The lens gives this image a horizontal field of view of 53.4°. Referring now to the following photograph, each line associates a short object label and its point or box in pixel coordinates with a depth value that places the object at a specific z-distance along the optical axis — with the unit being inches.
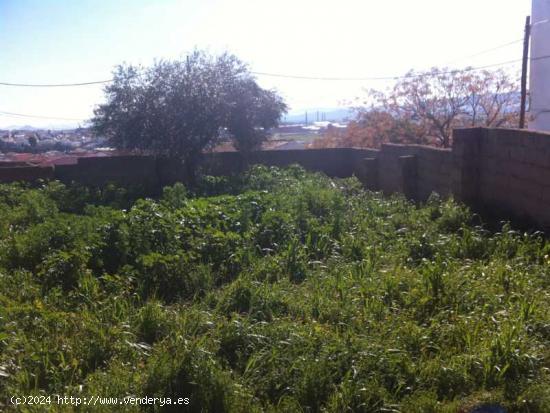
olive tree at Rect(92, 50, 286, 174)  561.9
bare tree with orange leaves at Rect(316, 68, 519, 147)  792.9
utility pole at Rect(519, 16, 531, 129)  590.6
